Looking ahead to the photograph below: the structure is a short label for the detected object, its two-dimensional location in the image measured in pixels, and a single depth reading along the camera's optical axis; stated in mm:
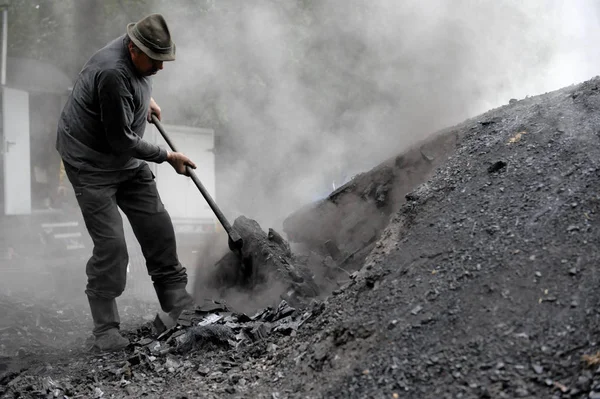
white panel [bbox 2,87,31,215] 10797
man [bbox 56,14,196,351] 4055
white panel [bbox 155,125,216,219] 12172
